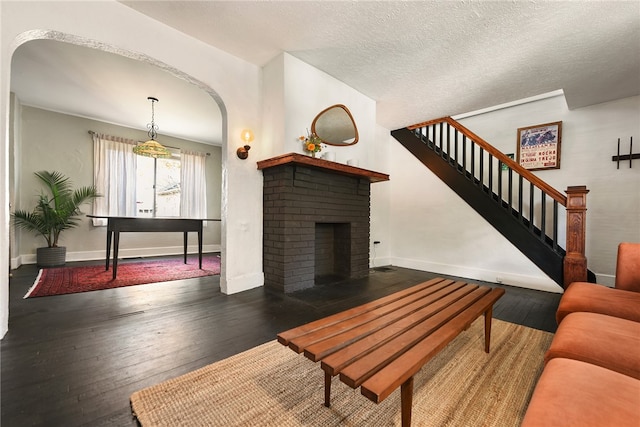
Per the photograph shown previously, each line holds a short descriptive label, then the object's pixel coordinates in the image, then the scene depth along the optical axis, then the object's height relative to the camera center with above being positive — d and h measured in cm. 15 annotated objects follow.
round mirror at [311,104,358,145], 322 +117
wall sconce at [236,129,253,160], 287 +82
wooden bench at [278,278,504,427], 81 -53
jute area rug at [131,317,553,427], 104 -87
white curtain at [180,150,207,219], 584 +60
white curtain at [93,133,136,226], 480 +67
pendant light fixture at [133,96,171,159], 407 +102
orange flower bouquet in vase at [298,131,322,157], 294 +82
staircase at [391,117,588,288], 278 +22
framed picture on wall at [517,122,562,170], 369 +106
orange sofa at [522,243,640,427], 61 -50
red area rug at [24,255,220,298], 281 -92
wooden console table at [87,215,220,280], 319 -22
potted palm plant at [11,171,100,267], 405 -10
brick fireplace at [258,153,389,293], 286 -10
